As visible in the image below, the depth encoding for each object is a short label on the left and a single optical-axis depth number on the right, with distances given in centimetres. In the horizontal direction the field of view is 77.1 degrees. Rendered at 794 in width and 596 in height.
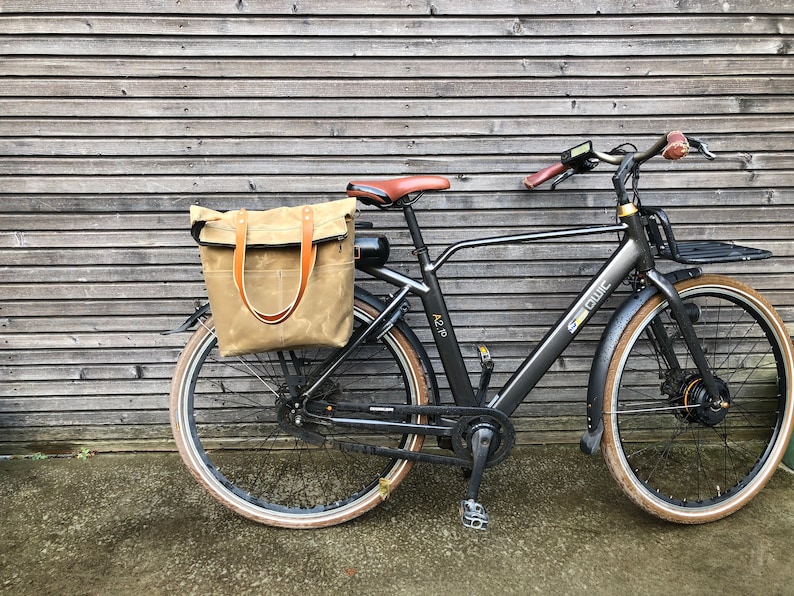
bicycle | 221
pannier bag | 192
